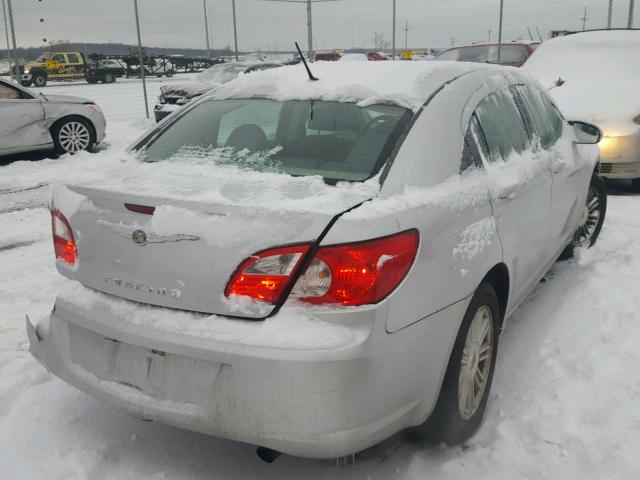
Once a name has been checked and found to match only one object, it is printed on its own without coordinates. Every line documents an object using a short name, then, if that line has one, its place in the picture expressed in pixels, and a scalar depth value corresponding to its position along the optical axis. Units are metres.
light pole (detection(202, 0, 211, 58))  17.87
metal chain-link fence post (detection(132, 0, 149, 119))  13.26
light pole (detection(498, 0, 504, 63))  17.12
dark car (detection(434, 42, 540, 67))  13.19
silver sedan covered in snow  1.94
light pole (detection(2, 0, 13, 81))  11.99
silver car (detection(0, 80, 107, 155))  9.27
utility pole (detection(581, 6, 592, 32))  18.20
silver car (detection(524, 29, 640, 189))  6.62
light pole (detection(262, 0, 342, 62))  16.03
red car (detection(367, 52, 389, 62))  32.15
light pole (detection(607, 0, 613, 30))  17.92
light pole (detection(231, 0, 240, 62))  17.38
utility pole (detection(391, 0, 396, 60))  18.27
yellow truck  28.84
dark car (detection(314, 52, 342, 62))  30.52
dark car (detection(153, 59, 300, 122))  13.41
